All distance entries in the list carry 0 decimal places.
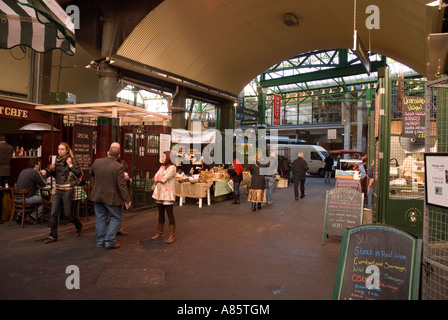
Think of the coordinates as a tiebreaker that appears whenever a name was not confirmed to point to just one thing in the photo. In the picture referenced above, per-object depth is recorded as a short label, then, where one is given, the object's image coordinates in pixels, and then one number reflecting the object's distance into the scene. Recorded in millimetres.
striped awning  6152
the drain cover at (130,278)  4145
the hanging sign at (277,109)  22625
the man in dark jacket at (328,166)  20530
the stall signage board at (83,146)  8258
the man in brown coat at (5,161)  7824
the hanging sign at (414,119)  6258
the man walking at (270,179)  11094
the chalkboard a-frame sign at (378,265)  2740
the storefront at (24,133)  8234
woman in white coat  6117
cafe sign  8000
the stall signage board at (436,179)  2582
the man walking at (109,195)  5660
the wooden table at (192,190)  10414
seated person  7234
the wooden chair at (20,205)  7155
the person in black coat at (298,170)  12297
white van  26906
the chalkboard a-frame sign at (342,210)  5973
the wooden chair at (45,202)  7125
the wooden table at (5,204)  7832
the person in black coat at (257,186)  9922
